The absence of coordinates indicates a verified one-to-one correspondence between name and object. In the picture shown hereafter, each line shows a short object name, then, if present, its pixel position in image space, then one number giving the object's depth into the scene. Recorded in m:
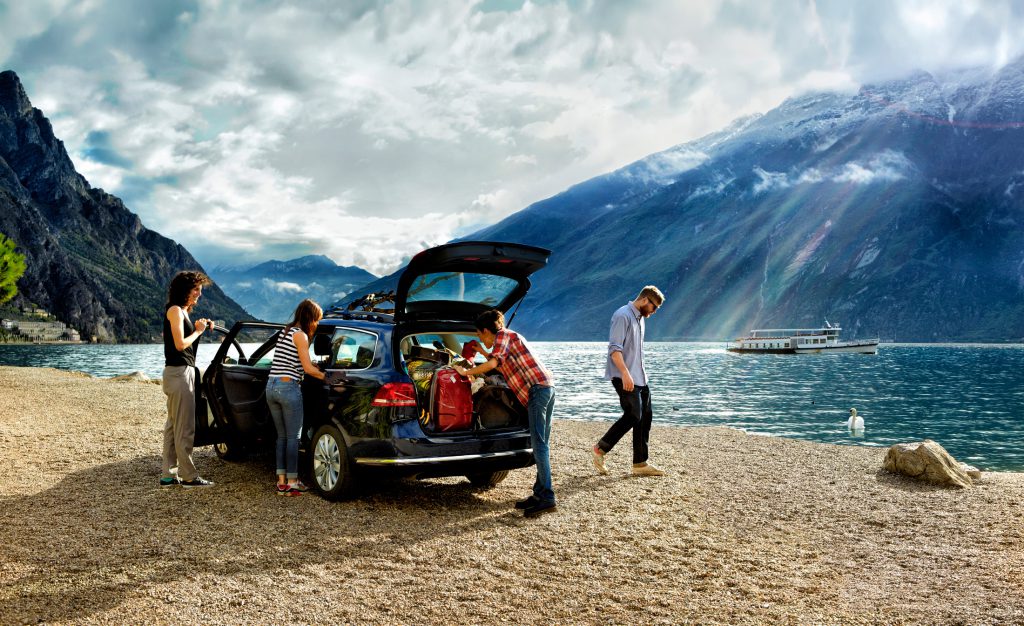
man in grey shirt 8.54
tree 38.81
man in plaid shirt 6.96
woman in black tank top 7.48
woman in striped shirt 7.23
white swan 24.20
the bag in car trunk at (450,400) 6.80
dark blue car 6.63
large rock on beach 9.00
